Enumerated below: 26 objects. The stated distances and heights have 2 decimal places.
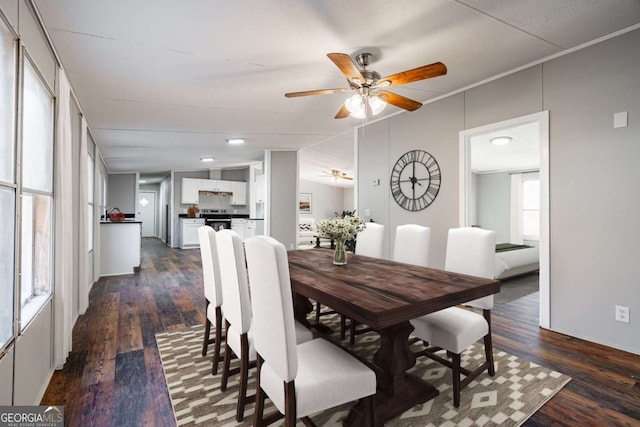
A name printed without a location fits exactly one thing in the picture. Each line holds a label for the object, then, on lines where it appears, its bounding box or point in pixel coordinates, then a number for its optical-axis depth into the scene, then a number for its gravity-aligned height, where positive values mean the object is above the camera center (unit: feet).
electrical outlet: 7.88 -2.50
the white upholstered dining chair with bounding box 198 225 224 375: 6.79 -1.59
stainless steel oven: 29.78 -0.74
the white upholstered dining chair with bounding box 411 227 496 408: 5.96 -2.20
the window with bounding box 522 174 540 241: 24.11 +0.50
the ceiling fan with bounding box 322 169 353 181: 32.23 +4.22
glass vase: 8.04 -1.09
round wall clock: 12.75 +1.45
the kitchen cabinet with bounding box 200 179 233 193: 31.60 +2.77
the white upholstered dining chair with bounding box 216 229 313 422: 5.36 -1.71
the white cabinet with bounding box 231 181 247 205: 33.02 +2.07
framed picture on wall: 41.81 +1.45
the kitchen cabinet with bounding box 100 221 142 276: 17.69 -2.03
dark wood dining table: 4.68 -1.38
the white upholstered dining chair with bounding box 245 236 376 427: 4.04 -2.23
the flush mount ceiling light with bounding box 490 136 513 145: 16.34 +3.96
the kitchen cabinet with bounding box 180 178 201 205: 31.12 +2.22
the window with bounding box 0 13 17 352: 4.57 +0.47
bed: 15.17 -2.37
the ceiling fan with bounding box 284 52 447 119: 6.88 +3.19
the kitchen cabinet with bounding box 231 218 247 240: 30.32 -1.23
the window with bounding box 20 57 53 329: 5.88 +0.32
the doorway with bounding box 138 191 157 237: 43.73 -0.02
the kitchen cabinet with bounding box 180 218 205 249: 30.25 -1.89
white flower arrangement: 7.52 -0.34
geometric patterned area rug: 5.49 -3.60
